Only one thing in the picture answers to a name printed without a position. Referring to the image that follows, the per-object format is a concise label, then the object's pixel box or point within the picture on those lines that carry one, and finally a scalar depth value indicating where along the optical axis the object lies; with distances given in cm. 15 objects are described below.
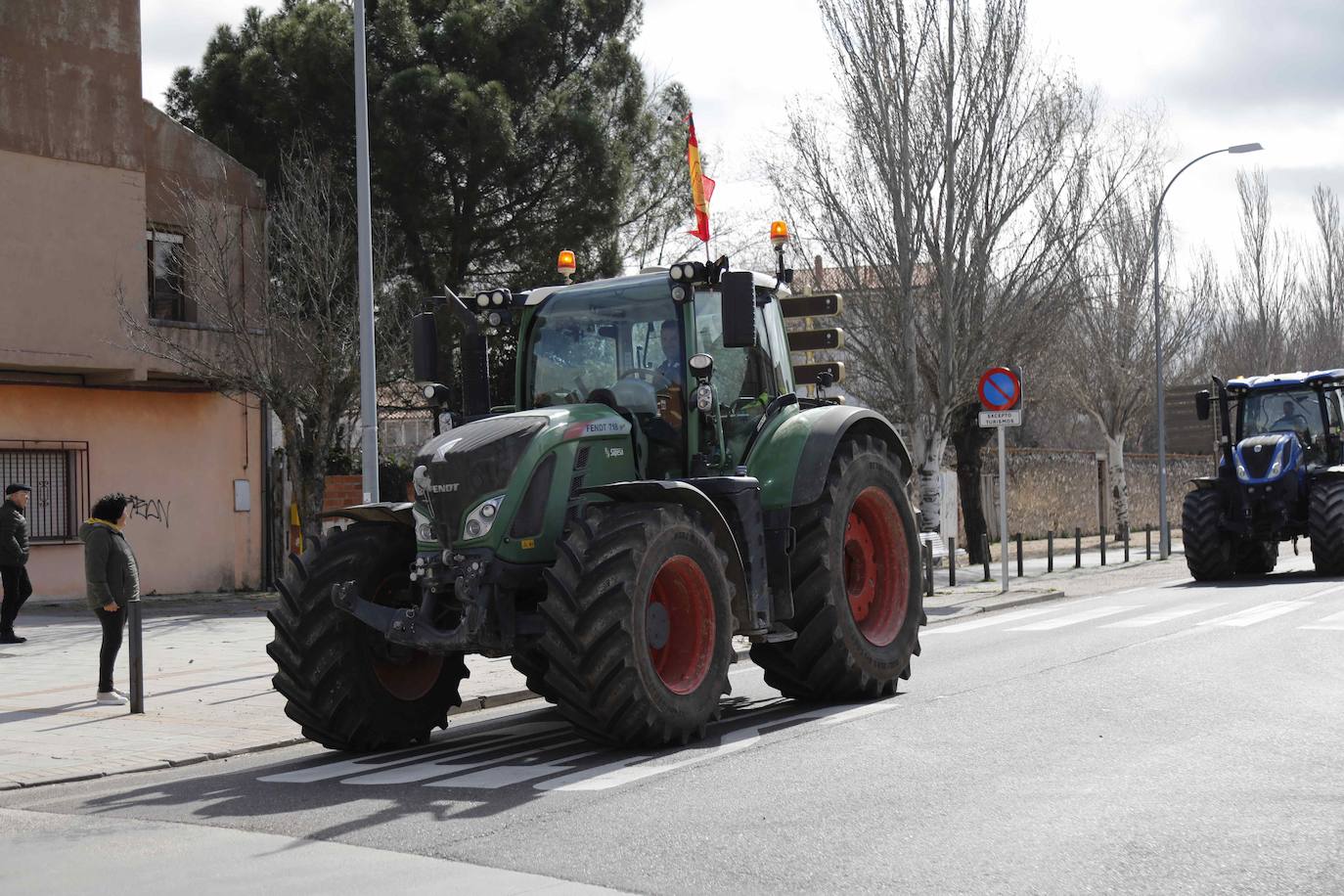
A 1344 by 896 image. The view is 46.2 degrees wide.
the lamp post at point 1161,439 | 3198
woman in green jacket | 1254
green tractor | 847
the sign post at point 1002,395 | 2078
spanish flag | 1210
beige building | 2341
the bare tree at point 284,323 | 2414
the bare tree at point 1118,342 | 3966
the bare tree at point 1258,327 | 5184
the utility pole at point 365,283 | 1556
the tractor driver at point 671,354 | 996
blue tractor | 2223
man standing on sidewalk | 1775
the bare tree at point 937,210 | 2612
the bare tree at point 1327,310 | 5481
